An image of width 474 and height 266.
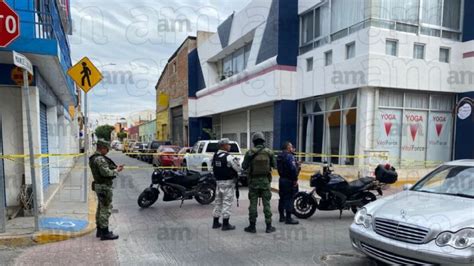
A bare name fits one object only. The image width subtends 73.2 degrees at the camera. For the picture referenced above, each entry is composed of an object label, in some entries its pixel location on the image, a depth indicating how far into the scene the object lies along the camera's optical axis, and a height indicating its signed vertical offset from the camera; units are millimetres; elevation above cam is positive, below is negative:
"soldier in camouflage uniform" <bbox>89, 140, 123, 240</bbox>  5730 -1180
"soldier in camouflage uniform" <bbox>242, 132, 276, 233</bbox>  6234 -1092
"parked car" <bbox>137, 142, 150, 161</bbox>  26927 -2711
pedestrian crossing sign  7865 +1134
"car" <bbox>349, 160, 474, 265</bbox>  3494 -1243
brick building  32062 +2671
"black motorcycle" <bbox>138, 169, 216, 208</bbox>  8312 -1787
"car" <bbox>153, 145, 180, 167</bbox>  17795 -2210
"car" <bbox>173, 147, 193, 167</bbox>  16578 -2083
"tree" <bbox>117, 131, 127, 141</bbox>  85575 -4393
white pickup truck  13195 -1519
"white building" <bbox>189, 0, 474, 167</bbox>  12516 +1952
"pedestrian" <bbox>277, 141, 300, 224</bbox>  6719 -1205
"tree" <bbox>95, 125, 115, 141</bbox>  90062 -3286
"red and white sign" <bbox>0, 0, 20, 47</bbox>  4726 +1413
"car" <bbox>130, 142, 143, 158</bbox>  31359 -2835
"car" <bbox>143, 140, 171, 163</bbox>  24702 -2137
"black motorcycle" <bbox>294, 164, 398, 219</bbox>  7160 -1642
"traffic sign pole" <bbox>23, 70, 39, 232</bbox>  5316 -517
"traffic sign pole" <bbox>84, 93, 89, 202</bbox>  8391 -606
